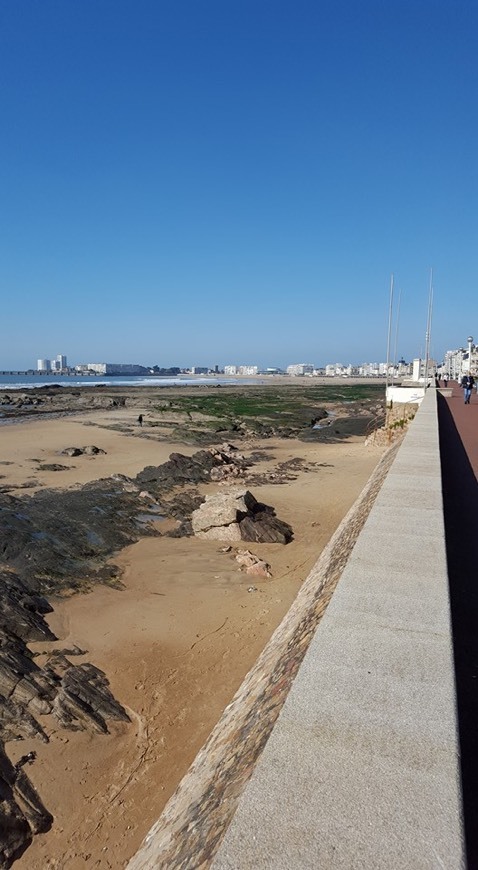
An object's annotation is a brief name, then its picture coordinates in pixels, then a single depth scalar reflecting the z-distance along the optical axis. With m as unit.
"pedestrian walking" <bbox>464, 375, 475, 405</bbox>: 21.19
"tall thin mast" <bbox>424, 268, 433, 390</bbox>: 29.07
